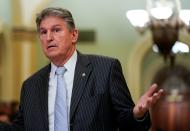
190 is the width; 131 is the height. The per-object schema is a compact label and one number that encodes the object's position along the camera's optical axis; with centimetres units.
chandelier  981
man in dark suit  300
